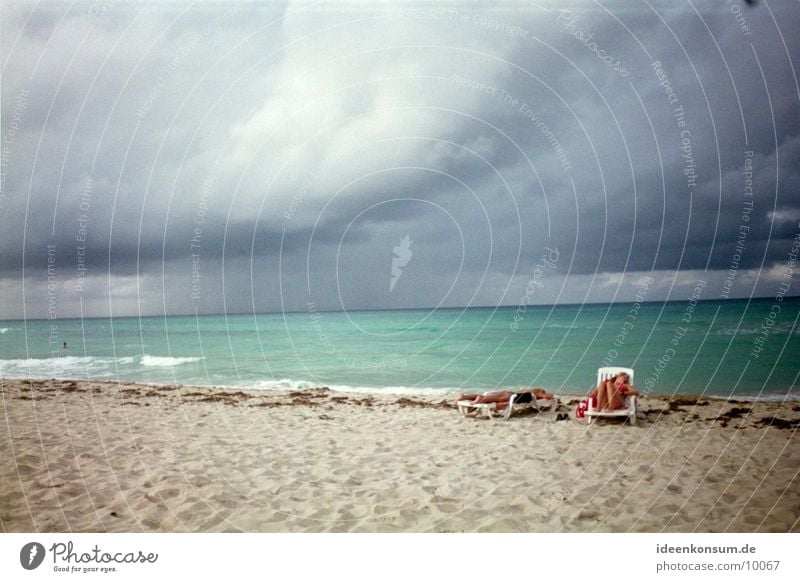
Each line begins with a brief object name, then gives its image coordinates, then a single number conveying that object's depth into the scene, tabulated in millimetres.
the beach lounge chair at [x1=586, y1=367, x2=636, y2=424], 10117
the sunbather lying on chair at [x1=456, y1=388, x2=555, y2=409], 11438
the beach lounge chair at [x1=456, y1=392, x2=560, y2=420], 11211
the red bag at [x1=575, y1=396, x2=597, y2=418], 10642
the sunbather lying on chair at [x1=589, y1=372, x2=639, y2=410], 10484
